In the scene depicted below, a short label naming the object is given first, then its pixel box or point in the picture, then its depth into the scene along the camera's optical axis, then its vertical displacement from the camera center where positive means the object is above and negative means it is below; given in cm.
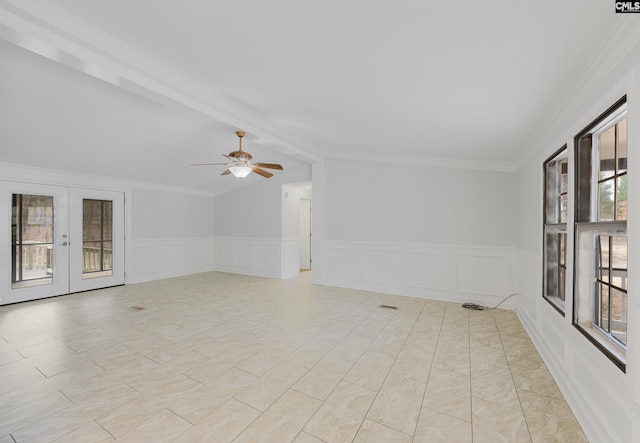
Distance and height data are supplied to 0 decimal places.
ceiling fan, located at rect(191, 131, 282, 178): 395 +79
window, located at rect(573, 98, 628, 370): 176 -7
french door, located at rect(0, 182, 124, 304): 459 -37
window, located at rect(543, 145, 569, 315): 281 -4
